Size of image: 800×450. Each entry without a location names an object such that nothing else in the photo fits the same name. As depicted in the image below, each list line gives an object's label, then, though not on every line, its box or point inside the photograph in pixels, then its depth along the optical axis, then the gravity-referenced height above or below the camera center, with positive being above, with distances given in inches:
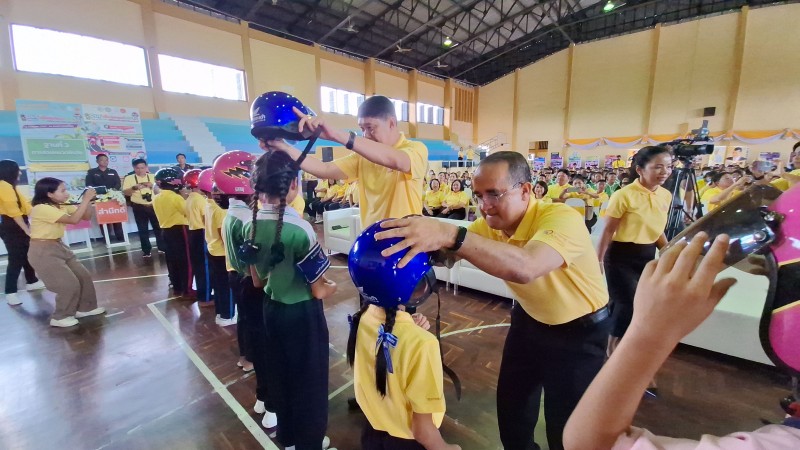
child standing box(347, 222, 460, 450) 40.1 -24.6
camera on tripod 109.2 +8.0
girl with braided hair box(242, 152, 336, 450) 59.9 -23.9
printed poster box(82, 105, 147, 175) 284.0 +42.7
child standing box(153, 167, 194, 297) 152.7 -20.3
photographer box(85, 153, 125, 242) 259.6 +4.9
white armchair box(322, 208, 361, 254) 225.0 -37.4
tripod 121.2 -11.2
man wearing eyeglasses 46.9 -21.3
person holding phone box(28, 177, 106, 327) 129.6 -28.9
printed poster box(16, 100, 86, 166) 251.0 +40.5
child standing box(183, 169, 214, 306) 140.9 -23.9
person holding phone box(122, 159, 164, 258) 239.6 -15.5
